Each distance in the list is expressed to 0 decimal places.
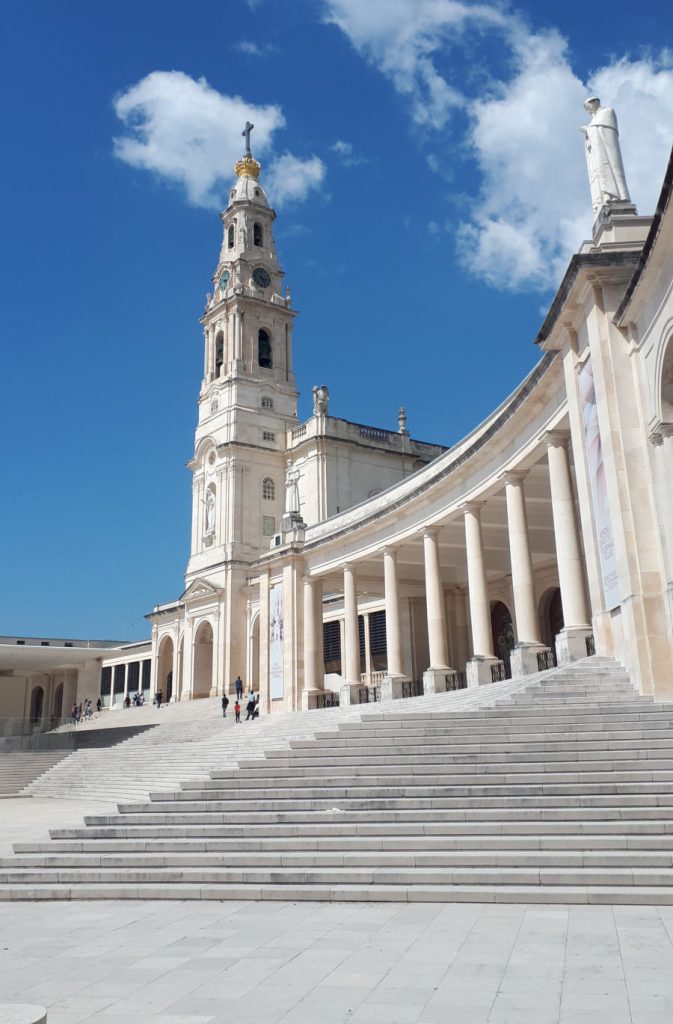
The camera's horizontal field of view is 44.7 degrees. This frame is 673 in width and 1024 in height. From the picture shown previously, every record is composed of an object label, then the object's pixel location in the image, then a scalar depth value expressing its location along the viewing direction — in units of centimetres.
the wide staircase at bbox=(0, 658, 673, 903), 902
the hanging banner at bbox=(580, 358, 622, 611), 1569
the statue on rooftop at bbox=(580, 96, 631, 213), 1706
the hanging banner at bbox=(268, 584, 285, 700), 3606
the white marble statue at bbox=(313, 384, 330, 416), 5800
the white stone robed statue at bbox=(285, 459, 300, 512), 3669
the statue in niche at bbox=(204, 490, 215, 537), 6012
